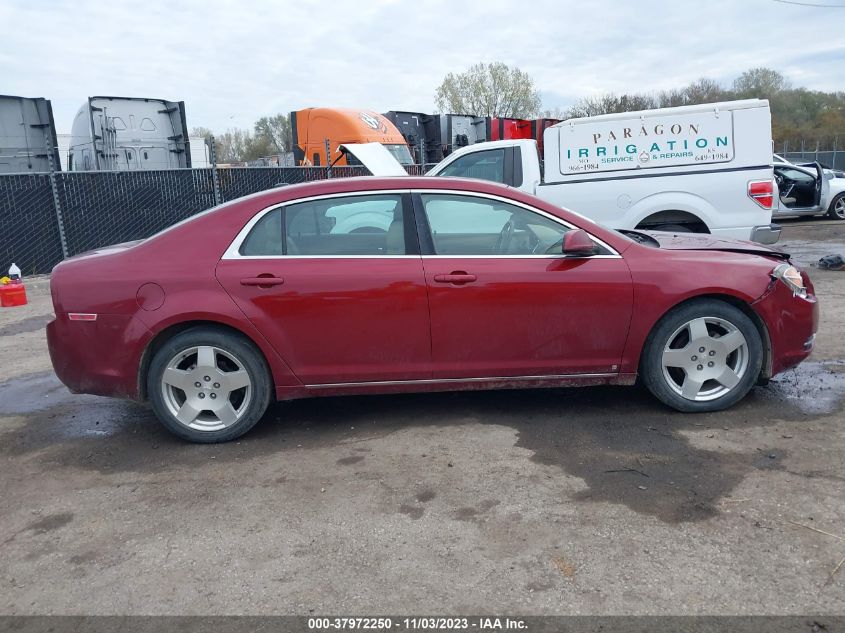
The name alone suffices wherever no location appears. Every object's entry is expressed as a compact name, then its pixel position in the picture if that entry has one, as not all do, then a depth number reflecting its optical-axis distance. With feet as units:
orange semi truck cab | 54.85
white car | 53.21
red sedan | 14.01
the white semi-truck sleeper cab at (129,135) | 50.01
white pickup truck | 24.90
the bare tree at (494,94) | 192.95
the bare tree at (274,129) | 199.41
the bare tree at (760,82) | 167.22
